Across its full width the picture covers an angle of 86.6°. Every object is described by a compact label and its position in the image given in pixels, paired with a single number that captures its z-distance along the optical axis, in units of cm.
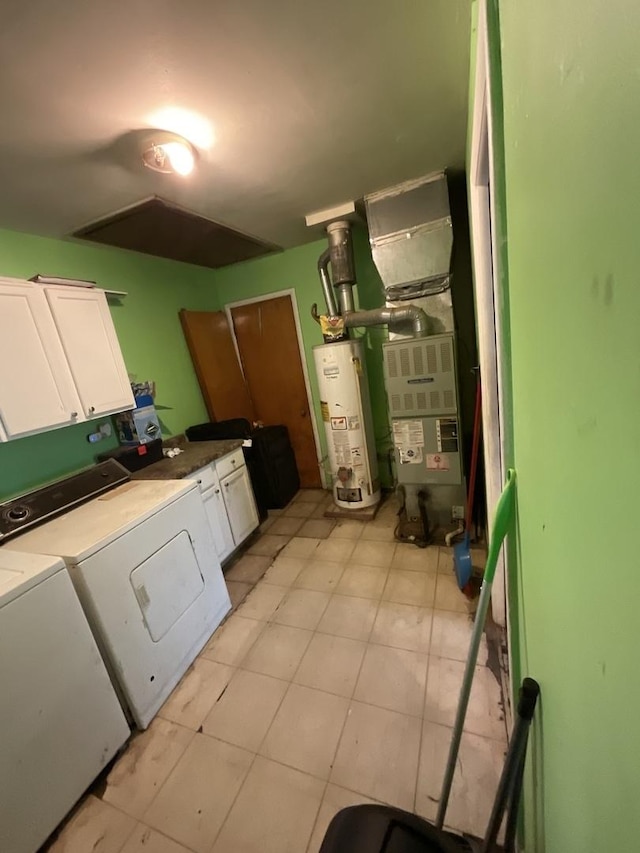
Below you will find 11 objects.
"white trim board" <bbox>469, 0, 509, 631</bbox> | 141
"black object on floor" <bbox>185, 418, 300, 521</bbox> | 303
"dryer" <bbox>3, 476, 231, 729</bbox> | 141
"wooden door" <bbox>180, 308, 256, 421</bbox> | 316
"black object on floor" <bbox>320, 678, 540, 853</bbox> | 73
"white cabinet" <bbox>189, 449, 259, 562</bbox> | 239
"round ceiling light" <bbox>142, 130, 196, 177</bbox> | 144
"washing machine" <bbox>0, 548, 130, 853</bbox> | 111
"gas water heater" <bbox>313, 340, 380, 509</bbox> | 274
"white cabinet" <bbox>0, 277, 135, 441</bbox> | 173
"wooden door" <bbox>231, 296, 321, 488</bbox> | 338
